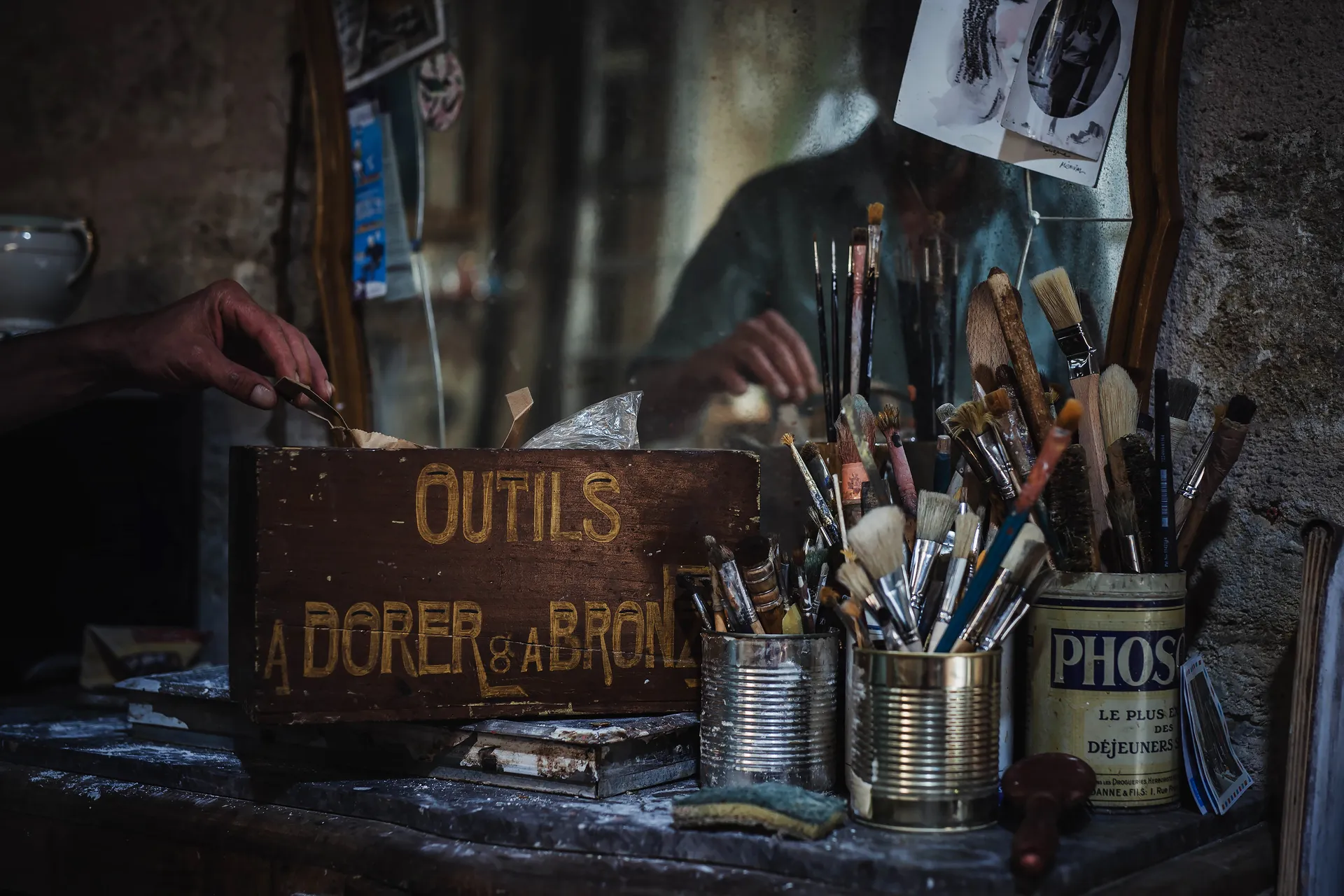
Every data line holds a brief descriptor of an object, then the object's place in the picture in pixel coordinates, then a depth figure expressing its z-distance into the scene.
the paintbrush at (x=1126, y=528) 0.89
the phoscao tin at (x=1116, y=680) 0.87
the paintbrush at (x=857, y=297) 1.06
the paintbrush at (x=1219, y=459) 0.91
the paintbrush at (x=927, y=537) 0.87
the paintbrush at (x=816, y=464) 0.97
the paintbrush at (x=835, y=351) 1.09
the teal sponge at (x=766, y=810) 0.77
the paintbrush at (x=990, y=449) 0.91
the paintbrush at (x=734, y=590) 0.90
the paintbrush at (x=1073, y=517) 0.87
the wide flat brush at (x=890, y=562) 0.79
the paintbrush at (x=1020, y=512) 0.74
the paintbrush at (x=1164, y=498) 0.90
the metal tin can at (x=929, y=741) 0.80
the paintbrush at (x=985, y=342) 0.99
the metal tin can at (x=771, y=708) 0.87
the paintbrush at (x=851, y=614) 0.83
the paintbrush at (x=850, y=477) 0.94
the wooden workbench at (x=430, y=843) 0.76
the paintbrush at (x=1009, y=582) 0.81
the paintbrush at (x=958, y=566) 0.85
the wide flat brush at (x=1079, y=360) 0.92
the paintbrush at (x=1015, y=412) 0.92
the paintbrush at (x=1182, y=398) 0.98
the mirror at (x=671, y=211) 1.13
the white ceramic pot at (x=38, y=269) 1.50
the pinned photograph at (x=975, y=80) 1.09
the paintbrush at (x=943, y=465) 0.98
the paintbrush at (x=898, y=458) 0.94
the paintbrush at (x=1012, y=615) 0.84
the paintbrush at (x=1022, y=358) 0.94
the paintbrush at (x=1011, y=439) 0.91
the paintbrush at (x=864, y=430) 0.95
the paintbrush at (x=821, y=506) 0.94
